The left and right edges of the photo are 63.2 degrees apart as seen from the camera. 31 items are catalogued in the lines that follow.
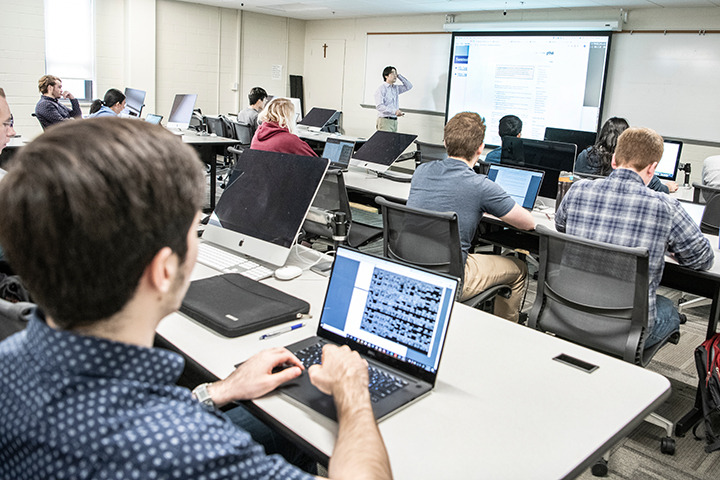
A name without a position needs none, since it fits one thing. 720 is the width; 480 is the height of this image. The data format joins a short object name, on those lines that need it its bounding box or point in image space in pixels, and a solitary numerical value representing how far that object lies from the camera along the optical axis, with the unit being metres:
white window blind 8.10
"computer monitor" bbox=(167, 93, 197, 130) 6.27
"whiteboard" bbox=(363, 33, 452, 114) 9.12
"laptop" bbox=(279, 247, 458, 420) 1.19
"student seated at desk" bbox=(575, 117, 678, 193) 3.94
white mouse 1.89
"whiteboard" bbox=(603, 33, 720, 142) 6.68
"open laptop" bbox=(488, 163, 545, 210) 3.47
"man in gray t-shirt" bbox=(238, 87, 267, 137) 6.77
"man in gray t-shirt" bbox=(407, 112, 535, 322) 2.68
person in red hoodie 3.91
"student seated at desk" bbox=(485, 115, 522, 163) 5.11
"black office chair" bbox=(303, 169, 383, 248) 3.16
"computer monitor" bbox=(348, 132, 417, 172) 4.55
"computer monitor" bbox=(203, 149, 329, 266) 1.96
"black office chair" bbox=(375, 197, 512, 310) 2.43
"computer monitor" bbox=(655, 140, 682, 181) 4.48
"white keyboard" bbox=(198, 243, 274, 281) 1.94
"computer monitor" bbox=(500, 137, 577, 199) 3.53
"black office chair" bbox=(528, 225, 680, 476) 2.06
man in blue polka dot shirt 0.62
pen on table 1.47
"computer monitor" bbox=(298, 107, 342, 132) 7.73
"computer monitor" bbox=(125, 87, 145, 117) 6.75
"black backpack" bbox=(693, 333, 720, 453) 2.16
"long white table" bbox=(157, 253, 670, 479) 1.02
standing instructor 9.07
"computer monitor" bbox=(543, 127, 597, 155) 4.40
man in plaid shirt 2.25
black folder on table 1.48
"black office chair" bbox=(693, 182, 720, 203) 3.58
